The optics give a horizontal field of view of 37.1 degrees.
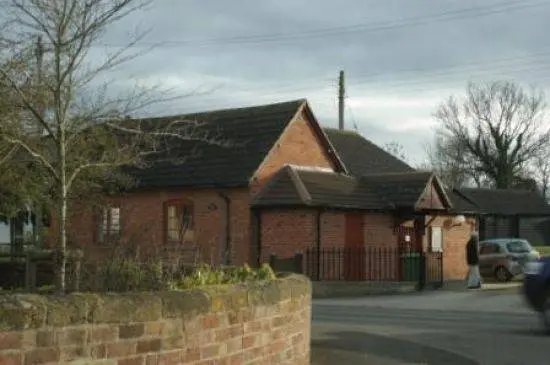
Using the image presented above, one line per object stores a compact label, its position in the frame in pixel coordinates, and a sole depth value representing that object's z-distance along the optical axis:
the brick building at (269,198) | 25.53
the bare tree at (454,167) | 74.00
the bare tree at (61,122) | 9.42
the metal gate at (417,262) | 25.77
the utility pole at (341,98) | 49.34
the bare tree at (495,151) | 70.50
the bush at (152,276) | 8.11
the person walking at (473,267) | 25.50
